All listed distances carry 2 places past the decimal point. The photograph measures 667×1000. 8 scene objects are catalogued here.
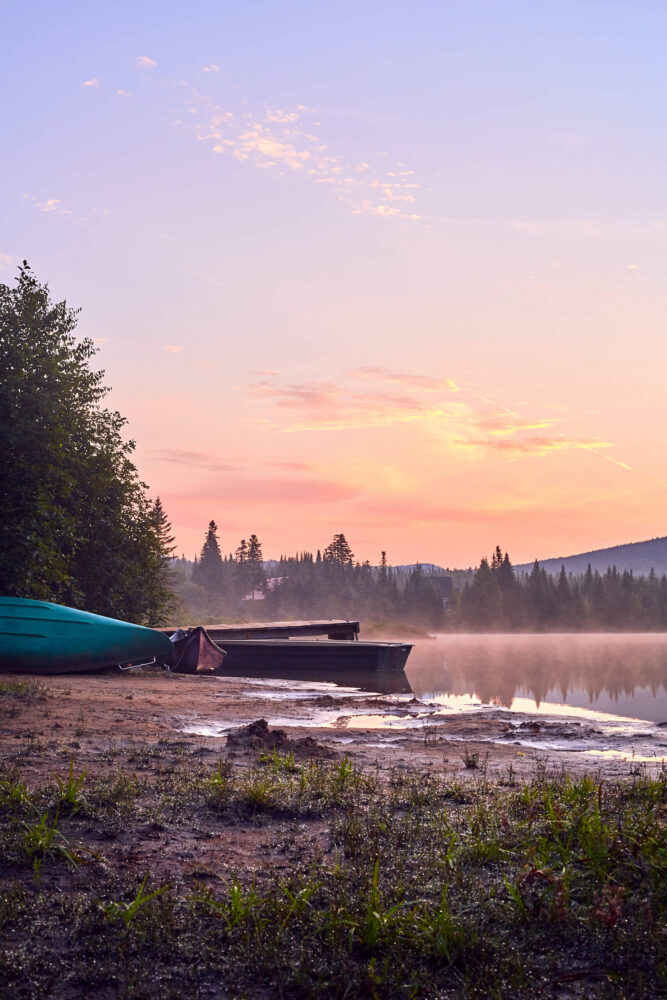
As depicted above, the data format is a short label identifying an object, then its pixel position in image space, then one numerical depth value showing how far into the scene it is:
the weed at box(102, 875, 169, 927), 4.52
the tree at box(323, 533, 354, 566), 141.38
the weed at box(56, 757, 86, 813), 6.24
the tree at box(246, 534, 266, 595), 137.75
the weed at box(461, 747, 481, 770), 9.55
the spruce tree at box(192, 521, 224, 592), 136.88
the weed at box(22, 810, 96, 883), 5.27
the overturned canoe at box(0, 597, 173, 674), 18.05
